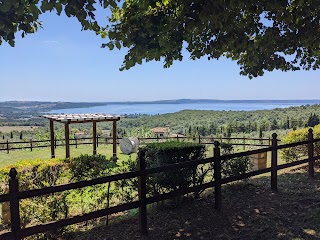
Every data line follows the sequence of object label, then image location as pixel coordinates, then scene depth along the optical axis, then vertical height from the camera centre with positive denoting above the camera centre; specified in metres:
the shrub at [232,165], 6.65 -1.38
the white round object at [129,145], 19.30 -2.66
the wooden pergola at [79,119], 15.28 -0.81
